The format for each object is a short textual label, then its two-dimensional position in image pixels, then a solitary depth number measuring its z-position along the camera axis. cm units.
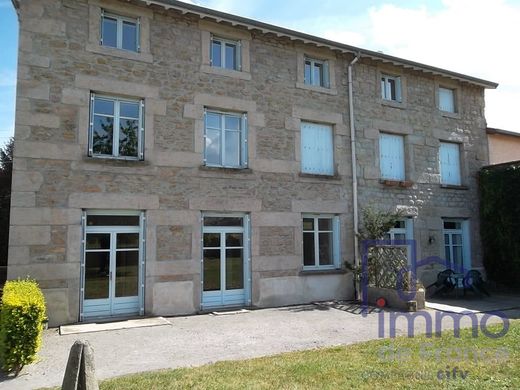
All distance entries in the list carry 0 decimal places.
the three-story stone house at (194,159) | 893
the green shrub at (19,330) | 553
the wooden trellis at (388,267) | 1066
